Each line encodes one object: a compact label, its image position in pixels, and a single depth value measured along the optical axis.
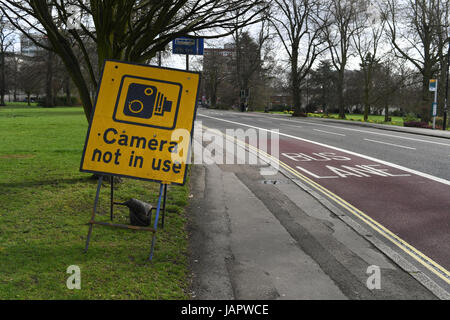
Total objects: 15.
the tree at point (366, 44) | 42.47
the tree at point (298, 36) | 42.97
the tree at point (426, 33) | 36.25
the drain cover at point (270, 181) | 9.75
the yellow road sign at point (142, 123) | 5.01
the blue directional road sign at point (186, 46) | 10.59
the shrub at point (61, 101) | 65.47
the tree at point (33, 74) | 58.71
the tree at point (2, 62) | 55.91
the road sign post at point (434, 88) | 27.78
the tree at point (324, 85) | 87.06
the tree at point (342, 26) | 43.41
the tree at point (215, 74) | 75.76
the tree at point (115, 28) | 7.67
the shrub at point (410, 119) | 33.99
